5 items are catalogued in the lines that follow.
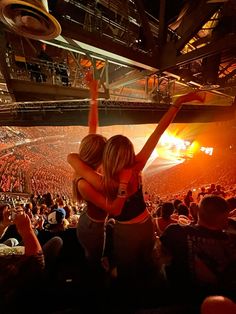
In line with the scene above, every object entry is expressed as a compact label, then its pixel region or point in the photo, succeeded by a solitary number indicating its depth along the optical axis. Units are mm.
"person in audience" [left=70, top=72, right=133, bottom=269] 1626
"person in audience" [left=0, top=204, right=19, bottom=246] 2029
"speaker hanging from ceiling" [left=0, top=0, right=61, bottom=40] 1252
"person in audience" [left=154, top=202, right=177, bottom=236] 2822
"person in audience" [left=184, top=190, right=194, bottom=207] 5672
